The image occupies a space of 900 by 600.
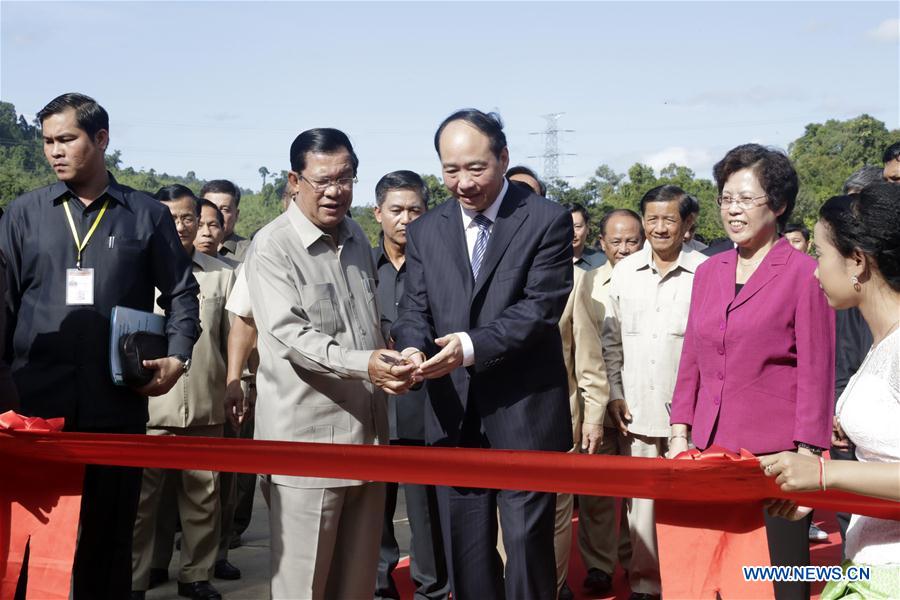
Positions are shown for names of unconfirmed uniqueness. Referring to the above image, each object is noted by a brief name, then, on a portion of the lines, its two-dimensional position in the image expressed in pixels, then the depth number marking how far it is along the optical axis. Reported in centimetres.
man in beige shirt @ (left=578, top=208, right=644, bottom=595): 590
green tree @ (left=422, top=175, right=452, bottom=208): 3300
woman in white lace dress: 269
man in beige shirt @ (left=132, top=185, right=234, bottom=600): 566
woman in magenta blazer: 389
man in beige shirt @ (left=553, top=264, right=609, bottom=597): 535
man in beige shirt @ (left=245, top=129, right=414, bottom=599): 386
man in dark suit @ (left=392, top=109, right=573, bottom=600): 375
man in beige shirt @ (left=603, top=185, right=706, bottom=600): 546
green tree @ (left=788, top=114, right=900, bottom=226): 4231
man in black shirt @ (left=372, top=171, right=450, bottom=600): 533
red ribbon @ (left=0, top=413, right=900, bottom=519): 290
